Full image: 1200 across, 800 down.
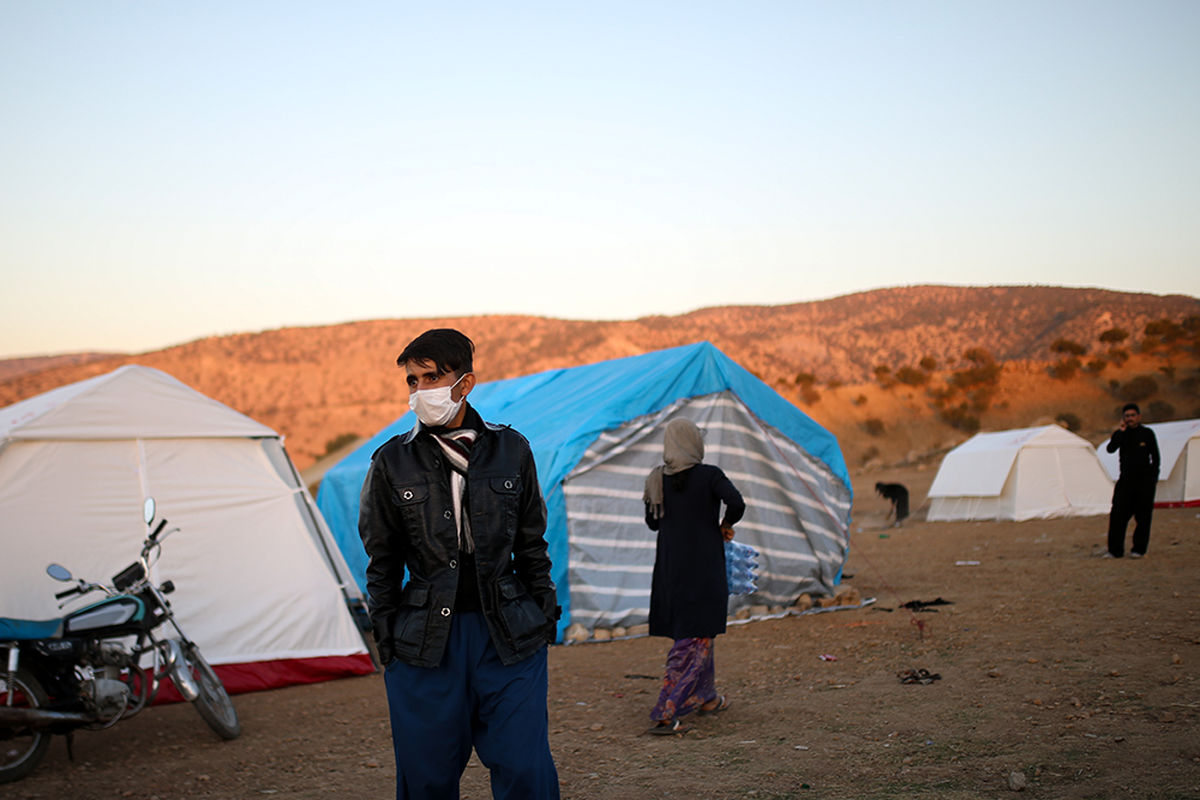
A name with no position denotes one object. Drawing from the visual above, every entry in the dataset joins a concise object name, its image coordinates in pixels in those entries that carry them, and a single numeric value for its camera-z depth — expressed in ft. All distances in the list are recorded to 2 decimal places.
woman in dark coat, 18.03
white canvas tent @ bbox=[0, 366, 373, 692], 22.29
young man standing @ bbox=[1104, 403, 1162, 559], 35.58
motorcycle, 16.70
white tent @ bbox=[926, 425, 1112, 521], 56.03
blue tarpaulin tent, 28.43
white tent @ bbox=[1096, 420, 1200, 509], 55.83
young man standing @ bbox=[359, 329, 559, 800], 8.88
